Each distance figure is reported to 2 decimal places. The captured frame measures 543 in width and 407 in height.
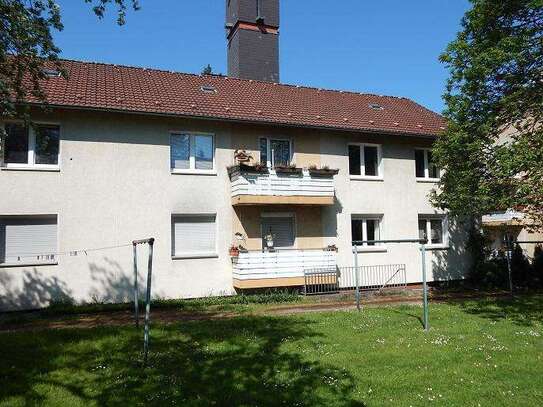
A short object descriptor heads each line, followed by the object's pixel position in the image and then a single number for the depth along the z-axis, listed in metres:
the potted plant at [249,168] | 16.04
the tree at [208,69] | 50.62
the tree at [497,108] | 12.20
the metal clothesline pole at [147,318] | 7.52
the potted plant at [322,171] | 17.09
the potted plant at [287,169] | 16.55
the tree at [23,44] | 7.69
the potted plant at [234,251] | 16.27
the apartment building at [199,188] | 14.62
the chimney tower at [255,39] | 23.81
